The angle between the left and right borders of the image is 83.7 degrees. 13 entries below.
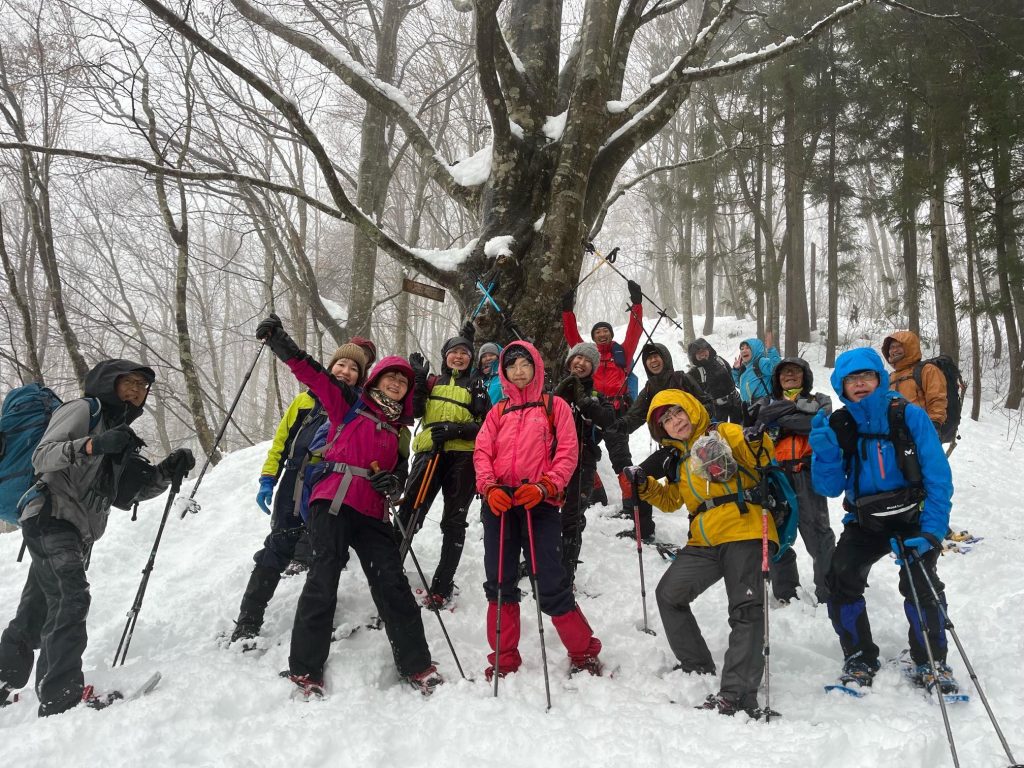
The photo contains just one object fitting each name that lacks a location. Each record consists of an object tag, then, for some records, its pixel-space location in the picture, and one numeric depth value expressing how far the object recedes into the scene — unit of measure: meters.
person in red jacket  6.27
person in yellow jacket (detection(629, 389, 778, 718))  3.42
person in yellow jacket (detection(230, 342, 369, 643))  4.18
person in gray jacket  3.30
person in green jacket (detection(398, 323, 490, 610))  4.64
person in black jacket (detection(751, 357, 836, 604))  4.75
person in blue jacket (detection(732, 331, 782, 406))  7.58
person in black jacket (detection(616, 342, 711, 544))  5.77
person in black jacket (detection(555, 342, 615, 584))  4.81
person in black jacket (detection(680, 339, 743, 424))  7.14
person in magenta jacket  3.48
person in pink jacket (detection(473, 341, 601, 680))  3.64
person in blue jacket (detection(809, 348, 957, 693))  3.44
